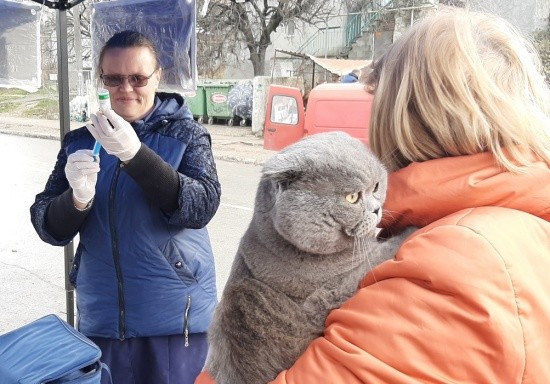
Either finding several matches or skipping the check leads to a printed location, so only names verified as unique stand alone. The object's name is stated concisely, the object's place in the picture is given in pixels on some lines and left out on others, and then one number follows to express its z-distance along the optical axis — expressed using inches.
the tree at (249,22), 909.8
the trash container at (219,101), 753.6
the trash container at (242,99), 734.5
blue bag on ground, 77.4
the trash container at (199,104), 764.6
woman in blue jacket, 81.4
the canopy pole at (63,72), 116.2
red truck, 273.4
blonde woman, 35.0
